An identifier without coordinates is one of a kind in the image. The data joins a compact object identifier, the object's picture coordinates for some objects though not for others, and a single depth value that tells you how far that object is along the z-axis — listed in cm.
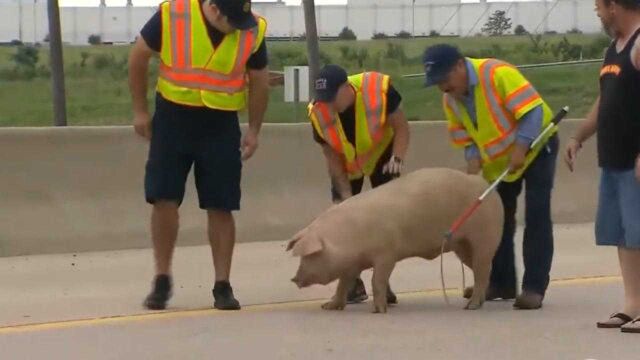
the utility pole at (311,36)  3766
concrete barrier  2217
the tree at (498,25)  11925
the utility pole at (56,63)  3334
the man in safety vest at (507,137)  1692
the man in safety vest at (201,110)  1664
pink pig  1642
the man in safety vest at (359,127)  1730
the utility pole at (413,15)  13752
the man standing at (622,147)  1543
